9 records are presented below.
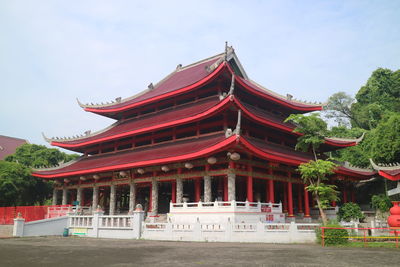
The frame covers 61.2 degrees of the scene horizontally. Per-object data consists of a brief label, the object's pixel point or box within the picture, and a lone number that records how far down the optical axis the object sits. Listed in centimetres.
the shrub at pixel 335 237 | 1627
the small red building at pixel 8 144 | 5894
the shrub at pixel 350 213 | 2553
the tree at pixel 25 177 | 3177
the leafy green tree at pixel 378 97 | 4870
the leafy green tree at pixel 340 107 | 5937
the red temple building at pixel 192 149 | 2255
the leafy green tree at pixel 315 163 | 2081
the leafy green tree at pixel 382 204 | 2764
